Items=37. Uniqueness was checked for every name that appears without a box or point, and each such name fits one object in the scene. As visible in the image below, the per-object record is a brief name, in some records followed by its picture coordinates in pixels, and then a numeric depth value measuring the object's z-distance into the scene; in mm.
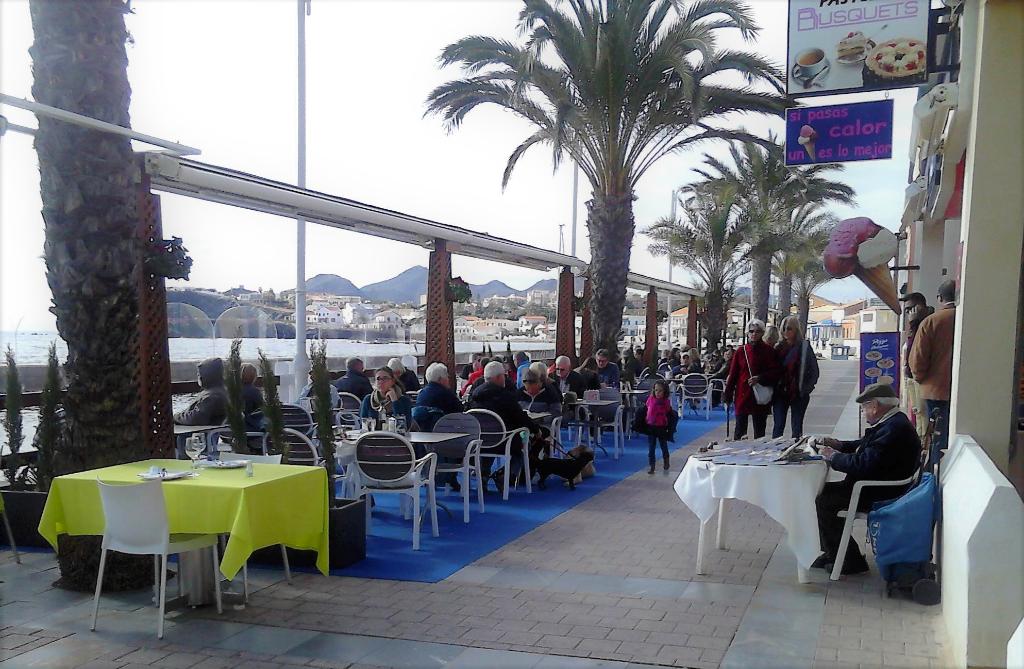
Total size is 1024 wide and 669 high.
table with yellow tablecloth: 4766
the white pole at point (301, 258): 13388
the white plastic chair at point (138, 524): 4617
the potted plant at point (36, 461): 6434
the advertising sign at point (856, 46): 7453
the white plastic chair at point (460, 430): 7699
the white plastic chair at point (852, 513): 5520
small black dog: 9211
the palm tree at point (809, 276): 28625
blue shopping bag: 5121
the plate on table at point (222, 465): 5391
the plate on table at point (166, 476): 4972
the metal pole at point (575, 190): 28859
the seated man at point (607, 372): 13852
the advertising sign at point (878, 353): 9945
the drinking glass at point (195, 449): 5469
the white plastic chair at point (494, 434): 8414
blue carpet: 6090
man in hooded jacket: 8516
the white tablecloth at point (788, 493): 5441
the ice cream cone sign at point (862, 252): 8820
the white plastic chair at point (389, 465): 6559
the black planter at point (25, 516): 6520
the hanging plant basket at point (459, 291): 13531
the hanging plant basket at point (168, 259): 6309
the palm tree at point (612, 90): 13859
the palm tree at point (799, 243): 26797
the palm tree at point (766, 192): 24453
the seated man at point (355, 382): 10711
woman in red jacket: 9594
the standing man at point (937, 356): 6969
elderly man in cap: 5527
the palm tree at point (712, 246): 24375
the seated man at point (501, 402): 8664
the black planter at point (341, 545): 6008
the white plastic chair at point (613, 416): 11500
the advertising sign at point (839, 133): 8508
